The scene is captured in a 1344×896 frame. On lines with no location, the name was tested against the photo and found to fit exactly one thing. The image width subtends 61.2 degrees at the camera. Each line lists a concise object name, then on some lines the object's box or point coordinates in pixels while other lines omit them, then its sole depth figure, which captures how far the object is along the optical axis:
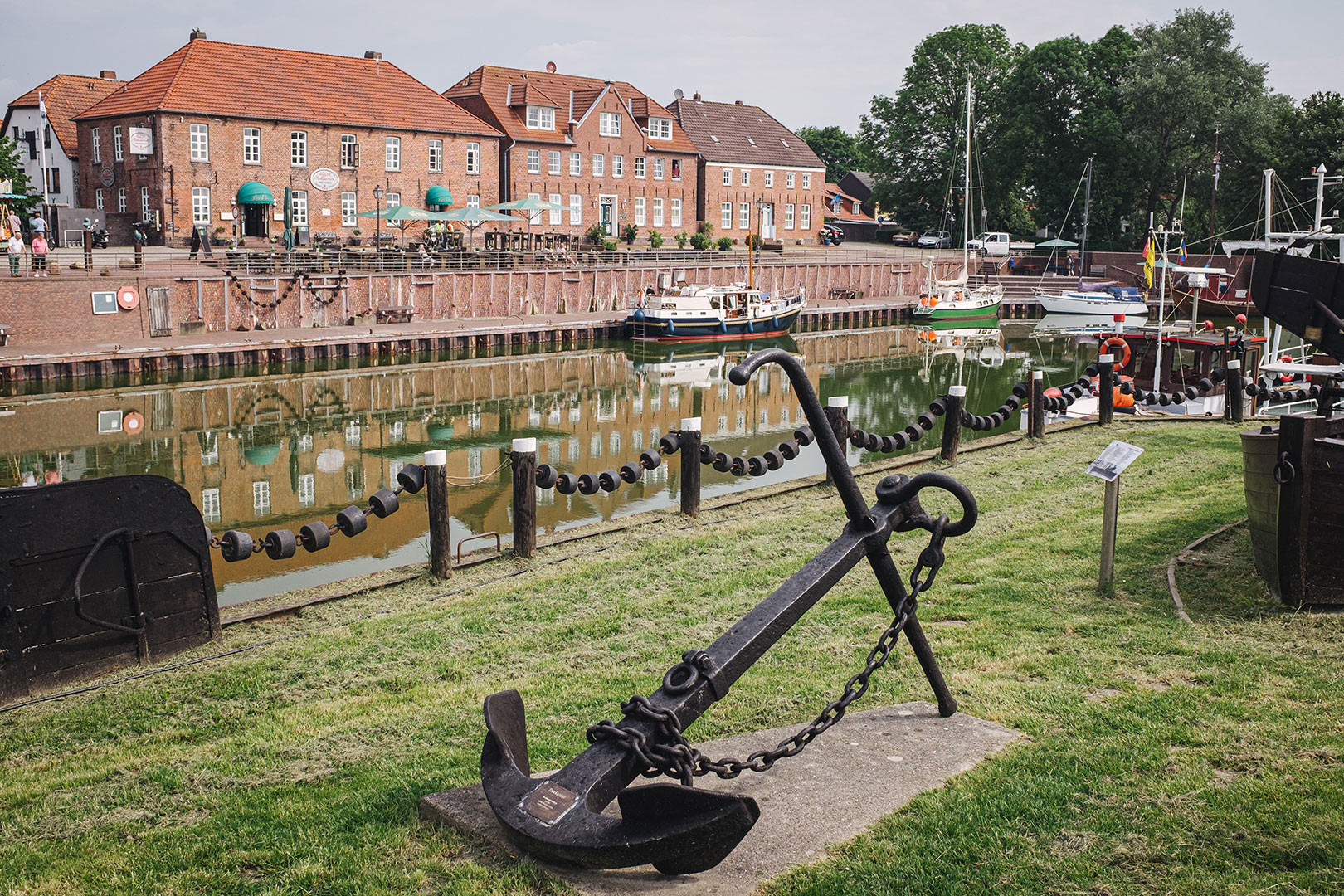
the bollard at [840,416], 13.88
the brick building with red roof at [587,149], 57.06
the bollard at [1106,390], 17.48
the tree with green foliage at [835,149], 108.50
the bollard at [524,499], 10.57
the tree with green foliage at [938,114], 69.81
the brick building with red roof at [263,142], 44.69
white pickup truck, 65.56
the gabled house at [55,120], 53.63
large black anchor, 3.39
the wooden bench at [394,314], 38.62
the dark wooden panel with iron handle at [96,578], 6.72
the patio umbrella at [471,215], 42.38
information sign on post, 7.86
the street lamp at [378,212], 41.77
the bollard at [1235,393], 17.66
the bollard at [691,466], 12.22
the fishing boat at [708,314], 41.38
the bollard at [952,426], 15.20
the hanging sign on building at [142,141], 44.47
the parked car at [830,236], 75.44
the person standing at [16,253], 31.53
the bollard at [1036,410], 16.70
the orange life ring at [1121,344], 25.38
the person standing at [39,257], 31.88
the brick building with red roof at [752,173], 67.88
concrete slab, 3.94
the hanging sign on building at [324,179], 47.94
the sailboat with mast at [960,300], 50.89
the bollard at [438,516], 10.05
